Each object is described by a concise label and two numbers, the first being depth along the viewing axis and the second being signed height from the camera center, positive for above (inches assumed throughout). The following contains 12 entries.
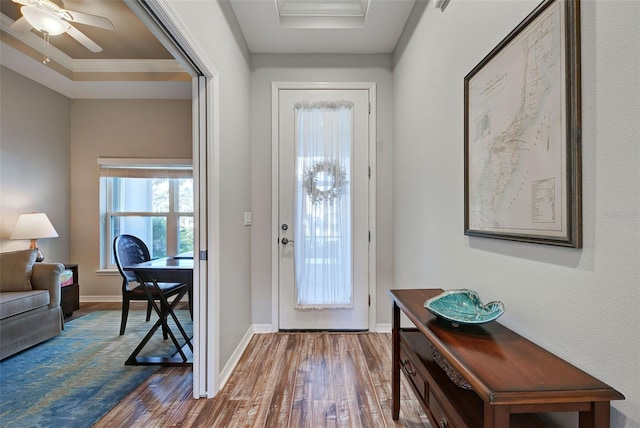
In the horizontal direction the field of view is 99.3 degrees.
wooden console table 25.4 -16.9
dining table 81.2 -25.9
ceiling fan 79.4 +60.6
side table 120.3 -36.4
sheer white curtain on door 105.3 +3.2
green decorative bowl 38.0 -14.7
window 148.2 +1.1
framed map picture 31.1 +11.4
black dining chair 96.4 -22.6
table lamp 114.1 -6.3
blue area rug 63.3 -46.5
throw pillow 97.1 -20.6
